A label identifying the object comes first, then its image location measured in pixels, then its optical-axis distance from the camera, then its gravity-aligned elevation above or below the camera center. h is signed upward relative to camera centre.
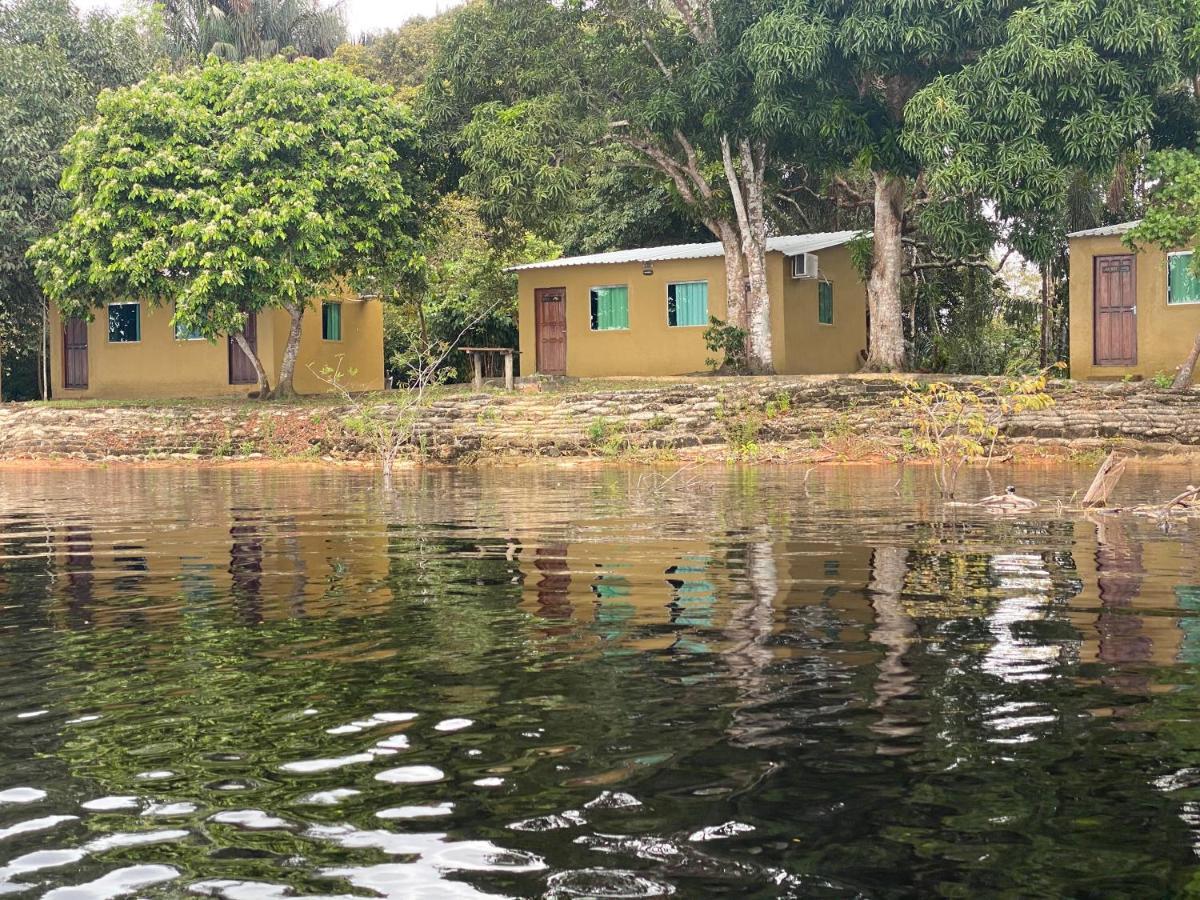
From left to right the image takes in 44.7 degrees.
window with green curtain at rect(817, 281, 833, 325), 34.00 +2.06
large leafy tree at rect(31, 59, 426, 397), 30.30 +4.42
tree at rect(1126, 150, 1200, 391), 24.98 +3.04
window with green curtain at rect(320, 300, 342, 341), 37.22 +1.98
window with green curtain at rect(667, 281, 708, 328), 33.06 +2.05
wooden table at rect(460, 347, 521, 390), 30.20 +0.62
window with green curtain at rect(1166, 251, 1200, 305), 28.58 +2.02
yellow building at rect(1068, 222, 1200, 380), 28.72 +1.56
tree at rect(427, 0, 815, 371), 28.92 +5.80
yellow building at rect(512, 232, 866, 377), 32.81 +1.97
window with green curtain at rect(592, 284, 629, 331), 33.84 +2.00
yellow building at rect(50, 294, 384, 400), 36.03 +1.17
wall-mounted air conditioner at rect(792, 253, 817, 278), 32.28 +2.79
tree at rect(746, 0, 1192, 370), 24.95 +5.40
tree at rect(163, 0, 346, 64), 45.03 +11.79
